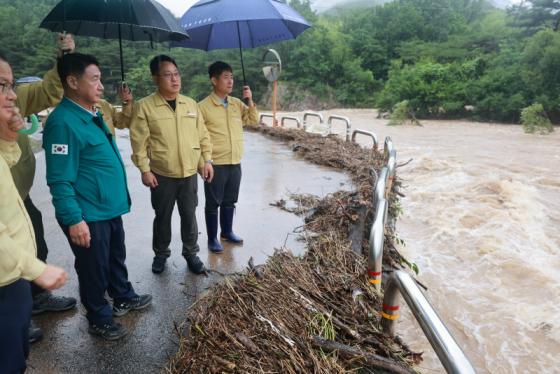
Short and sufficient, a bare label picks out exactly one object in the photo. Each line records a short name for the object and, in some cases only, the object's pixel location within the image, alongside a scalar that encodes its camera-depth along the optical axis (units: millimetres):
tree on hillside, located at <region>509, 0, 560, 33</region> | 30531
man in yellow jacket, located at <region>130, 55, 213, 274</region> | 2900
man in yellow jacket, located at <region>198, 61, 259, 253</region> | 3537
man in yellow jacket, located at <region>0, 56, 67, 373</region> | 1431
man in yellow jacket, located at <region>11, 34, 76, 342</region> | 2441
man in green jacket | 2129
